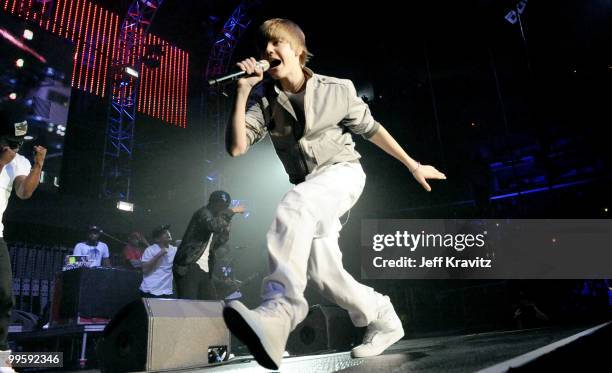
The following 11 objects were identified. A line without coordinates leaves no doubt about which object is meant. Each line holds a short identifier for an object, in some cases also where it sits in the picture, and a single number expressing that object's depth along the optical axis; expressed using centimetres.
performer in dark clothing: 421
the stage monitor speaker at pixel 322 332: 371
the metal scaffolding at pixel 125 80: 967
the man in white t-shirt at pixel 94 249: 694
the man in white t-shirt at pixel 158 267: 547
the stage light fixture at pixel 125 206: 931
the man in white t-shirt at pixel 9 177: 264
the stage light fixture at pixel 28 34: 825
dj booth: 514
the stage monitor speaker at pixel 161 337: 239
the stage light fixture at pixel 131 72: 988
